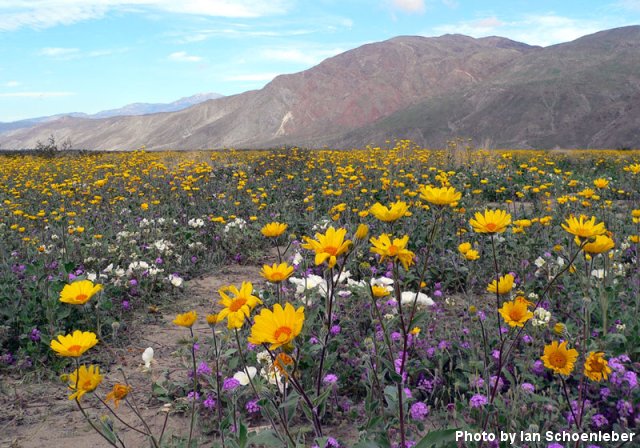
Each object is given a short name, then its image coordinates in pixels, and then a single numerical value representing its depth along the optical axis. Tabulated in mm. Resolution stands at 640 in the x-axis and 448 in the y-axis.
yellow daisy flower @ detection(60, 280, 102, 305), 757
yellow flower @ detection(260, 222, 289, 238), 836
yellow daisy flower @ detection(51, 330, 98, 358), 682
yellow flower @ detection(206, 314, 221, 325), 717
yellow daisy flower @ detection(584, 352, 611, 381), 718
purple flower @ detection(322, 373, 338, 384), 969
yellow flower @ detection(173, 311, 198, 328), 712
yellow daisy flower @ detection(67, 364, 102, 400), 659
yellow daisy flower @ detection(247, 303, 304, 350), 603
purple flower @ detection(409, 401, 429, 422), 889
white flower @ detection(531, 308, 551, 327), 1025
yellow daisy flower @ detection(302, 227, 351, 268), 646
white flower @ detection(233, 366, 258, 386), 954
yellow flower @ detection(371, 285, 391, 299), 714
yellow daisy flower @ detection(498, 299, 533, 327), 686
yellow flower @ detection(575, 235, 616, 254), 780
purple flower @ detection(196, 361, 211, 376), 1139
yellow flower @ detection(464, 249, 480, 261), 922
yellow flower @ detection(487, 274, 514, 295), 732
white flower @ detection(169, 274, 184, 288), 1580
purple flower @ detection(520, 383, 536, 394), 914
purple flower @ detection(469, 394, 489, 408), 835
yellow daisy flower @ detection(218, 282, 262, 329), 687
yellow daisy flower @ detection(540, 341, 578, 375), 710
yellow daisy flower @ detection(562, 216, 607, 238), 734
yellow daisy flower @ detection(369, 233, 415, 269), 636
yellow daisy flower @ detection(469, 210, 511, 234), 753
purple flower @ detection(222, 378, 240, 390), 1007
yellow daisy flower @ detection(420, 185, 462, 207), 707
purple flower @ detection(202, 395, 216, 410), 1055
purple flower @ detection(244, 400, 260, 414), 1024
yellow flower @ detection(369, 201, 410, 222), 683
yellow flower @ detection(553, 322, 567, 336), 836
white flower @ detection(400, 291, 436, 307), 984
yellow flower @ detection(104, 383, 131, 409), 681
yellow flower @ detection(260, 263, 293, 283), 691
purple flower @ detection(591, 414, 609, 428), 880
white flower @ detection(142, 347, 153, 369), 905
